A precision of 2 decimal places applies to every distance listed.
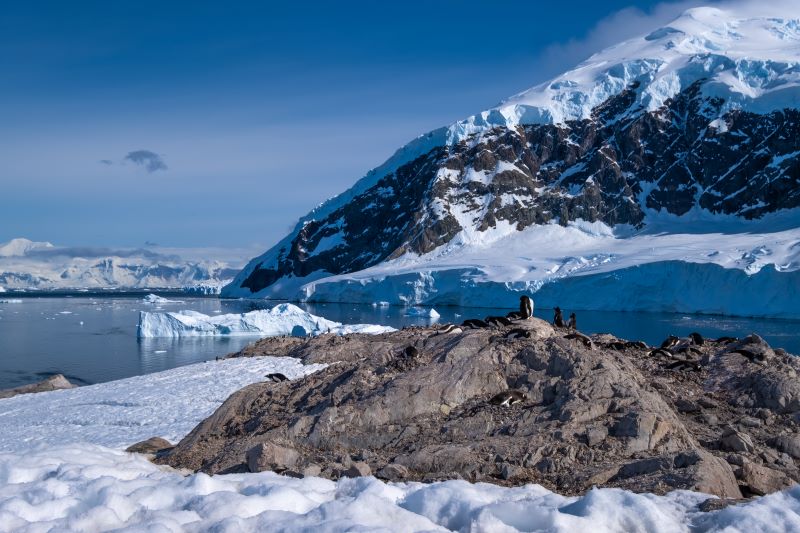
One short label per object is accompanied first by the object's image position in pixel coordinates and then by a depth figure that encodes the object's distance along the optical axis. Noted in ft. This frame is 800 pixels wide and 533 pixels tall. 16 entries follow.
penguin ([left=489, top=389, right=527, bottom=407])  28.60
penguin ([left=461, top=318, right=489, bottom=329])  43.56
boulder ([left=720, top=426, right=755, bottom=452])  25.45
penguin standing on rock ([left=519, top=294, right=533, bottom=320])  43.57
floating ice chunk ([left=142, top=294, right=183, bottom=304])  268.62
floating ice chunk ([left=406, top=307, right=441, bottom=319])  177.68
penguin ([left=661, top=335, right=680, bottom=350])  48.21
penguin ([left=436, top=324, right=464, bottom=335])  40.50
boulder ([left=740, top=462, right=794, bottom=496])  21.86
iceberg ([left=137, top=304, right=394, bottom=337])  136.98
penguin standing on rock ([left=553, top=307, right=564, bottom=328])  53.22
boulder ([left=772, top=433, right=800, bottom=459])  25.91
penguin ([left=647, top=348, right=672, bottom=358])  42.93
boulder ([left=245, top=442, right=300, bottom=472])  24.82
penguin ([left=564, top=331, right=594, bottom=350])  34.79
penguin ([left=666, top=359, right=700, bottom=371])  38.63
